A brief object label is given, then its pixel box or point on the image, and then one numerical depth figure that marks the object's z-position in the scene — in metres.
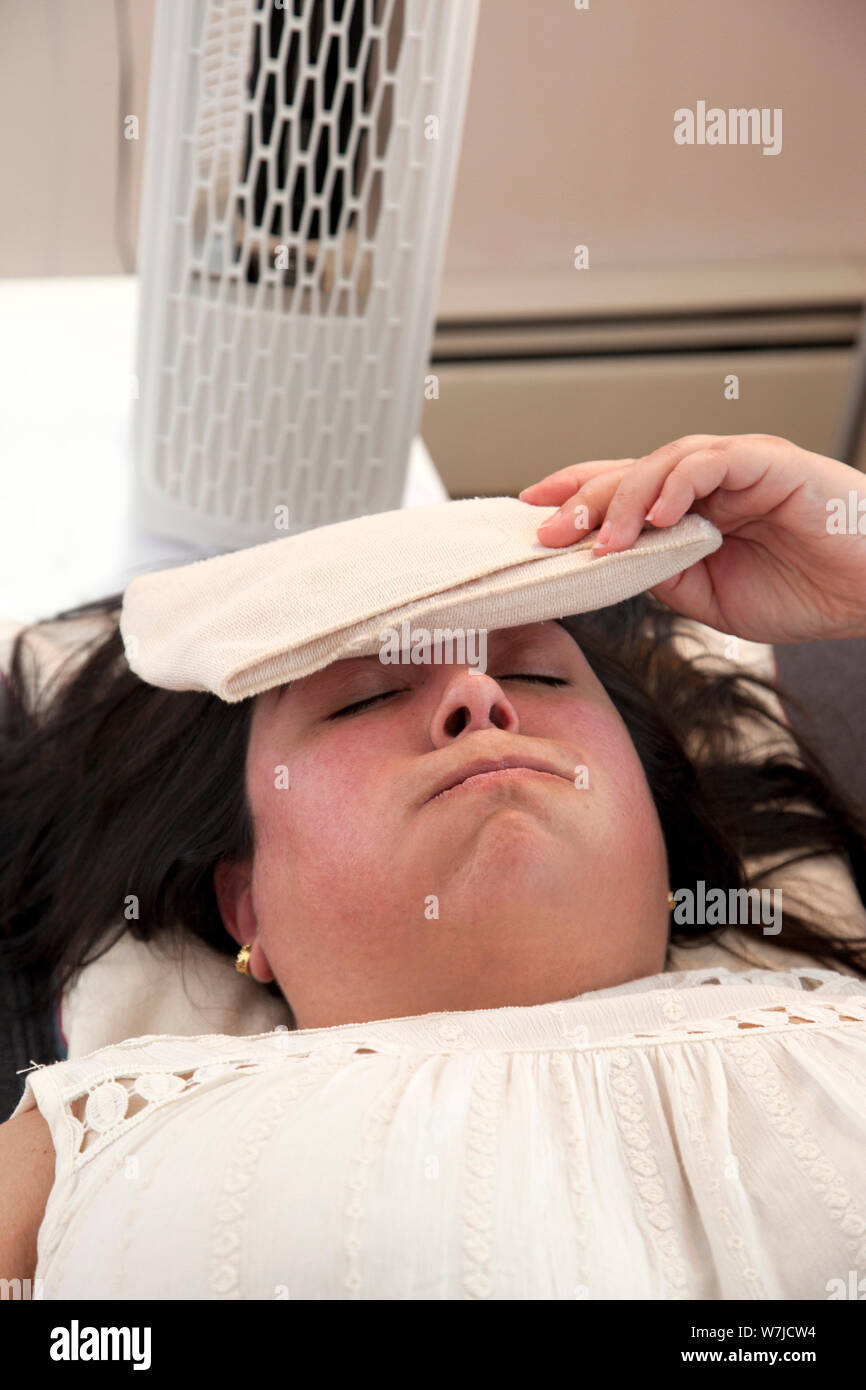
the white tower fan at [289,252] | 1.03
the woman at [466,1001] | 0.57
